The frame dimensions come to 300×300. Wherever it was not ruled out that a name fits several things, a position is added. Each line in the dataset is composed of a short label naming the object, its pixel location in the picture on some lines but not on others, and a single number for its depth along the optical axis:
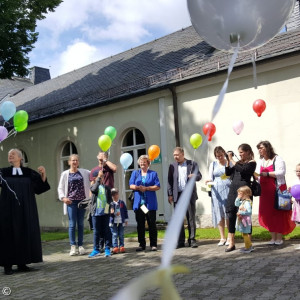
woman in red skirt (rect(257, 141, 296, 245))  6.38
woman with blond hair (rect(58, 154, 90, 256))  6.92
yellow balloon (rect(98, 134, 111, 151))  6.97
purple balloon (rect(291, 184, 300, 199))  6.15
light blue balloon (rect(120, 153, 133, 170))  7.65
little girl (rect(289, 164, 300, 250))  6.20
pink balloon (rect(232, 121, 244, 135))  7.76
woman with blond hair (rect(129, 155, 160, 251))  7.00
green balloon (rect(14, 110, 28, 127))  6.76
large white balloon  3.04
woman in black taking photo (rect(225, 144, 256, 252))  6.12
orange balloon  7.68
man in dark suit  7.06
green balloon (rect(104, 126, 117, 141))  7.72
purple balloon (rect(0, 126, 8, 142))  6.55
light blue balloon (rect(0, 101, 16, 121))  6.64
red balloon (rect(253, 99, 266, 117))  8.00
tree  12.77
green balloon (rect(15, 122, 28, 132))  6.85
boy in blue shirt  6.96
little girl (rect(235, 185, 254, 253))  6.07
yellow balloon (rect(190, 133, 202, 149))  7.74
